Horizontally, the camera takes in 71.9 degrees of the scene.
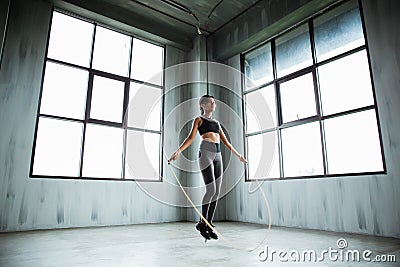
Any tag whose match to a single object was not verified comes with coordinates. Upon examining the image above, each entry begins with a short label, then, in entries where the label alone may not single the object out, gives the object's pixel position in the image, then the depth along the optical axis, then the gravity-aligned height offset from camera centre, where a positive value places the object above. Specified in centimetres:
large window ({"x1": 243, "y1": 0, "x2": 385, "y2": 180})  351 +121
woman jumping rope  270 +25
